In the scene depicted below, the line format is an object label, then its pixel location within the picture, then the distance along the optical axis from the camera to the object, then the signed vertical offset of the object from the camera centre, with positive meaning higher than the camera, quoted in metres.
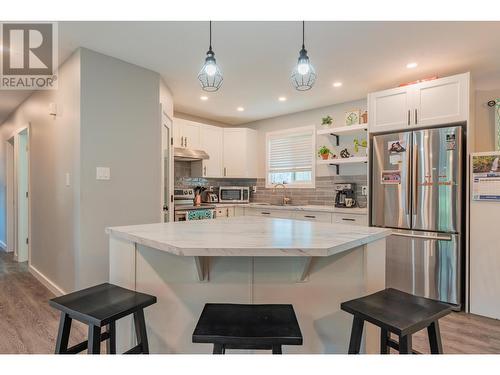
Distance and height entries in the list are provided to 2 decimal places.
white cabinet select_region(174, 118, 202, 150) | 4.41 +0.82
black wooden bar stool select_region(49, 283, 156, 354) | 1.26 -0.56
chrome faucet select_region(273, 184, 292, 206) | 4.81 -0.21
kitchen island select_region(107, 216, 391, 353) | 1.59 -0.55
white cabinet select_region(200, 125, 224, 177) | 4.80 +0.64
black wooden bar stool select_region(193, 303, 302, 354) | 1.13 -0.59
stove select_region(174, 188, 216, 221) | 3.87 -0.31
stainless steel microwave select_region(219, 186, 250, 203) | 5.14 -0.14
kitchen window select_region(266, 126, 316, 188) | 4.65 +0.48
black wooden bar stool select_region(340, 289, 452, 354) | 1.20 -0.56
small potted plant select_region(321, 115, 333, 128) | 4.11 +0.93
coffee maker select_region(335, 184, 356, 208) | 3.92 -0.13
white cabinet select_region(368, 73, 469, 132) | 2.79 +0.86
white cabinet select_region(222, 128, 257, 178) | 5.11 +0.59
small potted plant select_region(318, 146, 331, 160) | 4.19 +0.48
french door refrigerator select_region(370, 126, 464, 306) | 2.78 -0.21
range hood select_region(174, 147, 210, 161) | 4.20 +0.47
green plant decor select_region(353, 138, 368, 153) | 3.84 +0.57
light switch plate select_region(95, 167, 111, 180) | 2.68 +0.12
